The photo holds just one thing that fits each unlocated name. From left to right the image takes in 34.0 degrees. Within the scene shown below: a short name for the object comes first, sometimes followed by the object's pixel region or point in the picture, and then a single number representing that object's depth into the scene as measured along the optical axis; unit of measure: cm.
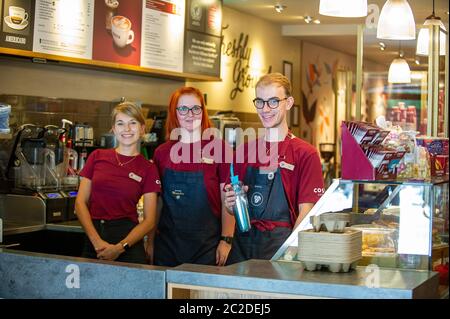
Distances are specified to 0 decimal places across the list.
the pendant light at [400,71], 542
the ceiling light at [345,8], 370
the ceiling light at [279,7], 775
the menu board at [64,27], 478
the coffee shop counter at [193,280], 221
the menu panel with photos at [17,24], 451
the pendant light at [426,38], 504
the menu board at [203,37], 636
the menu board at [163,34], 582
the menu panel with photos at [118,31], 532
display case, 244
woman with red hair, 344
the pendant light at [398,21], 414
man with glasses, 312
